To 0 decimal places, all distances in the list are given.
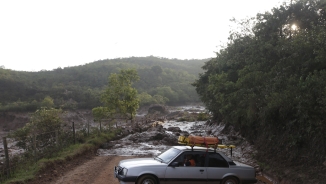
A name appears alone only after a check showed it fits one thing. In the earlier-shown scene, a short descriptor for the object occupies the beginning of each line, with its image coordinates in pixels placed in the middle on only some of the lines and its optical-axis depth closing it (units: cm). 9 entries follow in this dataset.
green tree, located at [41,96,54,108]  5744
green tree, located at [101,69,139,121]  3438
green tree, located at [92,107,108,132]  3272
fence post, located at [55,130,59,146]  1675
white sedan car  956
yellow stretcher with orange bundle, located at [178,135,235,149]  1079
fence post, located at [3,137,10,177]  1115
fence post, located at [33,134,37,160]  1400
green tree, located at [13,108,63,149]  1961
